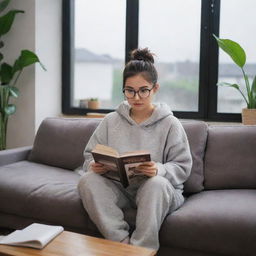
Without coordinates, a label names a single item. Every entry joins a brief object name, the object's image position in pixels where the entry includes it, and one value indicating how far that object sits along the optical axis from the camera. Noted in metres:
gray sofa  1.76
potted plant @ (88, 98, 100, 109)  3.67
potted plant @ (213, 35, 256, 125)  2.59
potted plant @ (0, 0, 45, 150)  3.36
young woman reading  1.79
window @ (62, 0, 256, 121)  3.17
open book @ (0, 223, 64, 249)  1.45
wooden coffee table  1.38
